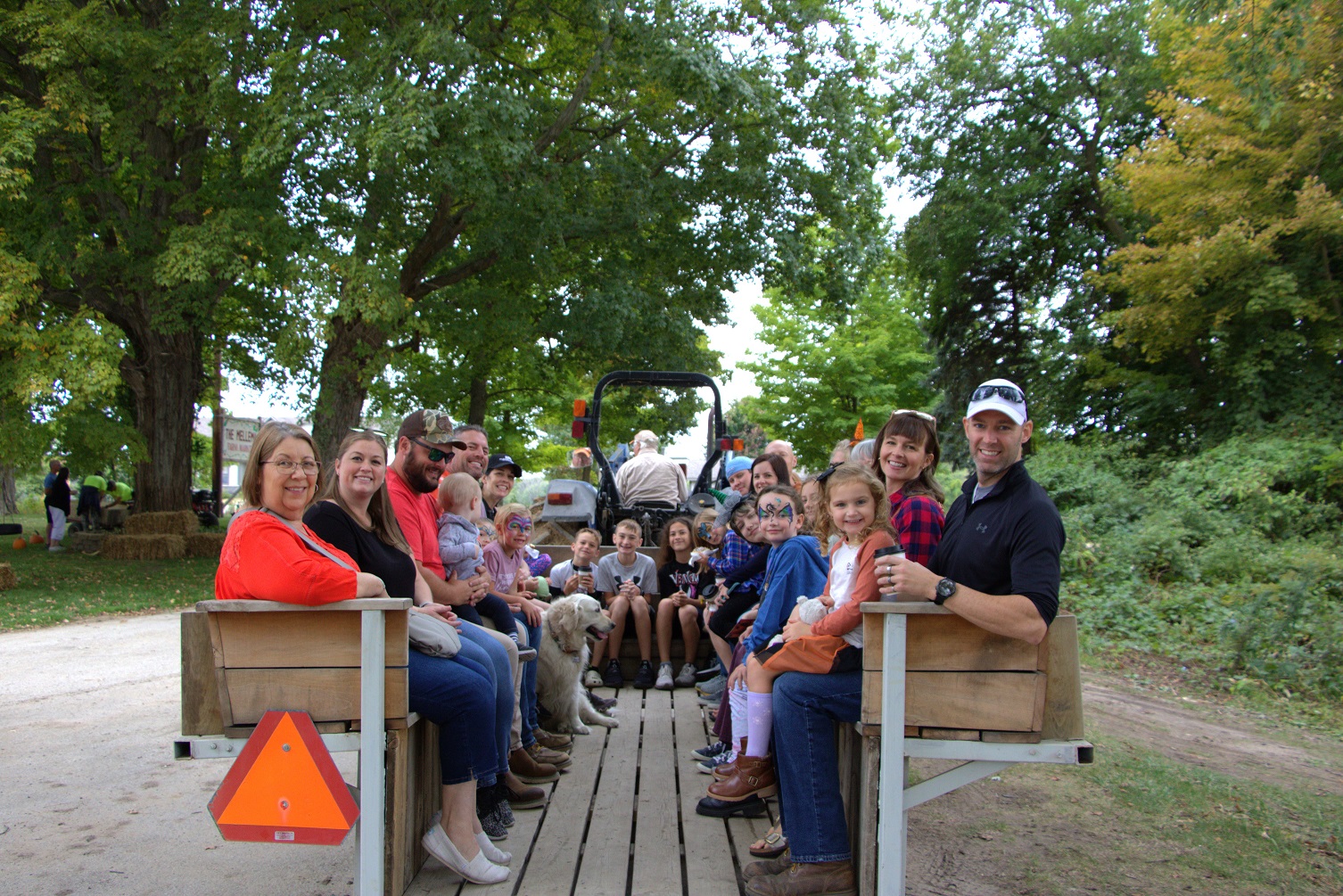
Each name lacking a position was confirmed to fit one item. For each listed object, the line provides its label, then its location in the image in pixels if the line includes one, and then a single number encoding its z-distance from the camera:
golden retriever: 5.74
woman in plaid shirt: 4.27
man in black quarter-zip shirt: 3.14
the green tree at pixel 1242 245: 15.64
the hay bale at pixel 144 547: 18.09
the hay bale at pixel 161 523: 18.62
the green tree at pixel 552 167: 14.11
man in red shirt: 4.53
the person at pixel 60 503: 21.81
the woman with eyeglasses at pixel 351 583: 3.22
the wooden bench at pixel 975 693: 3.29
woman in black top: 3.80
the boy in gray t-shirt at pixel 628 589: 7.52
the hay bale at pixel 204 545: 19.14
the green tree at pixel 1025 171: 23.00
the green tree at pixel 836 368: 32.97
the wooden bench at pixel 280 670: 3.28
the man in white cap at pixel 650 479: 9.63
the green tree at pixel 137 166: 14.08
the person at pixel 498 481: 6.26
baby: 4.88
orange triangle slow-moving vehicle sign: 3.12
